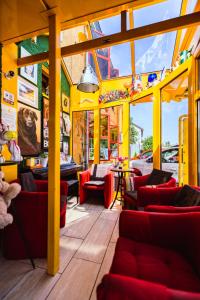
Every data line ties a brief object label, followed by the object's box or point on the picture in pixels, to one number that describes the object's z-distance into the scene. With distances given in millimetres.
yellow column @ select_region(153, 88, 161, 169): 3600
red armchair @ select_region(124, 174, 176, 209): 2289
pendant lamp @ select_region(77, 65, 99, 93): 3078
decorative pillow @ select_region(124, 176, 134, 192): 3373
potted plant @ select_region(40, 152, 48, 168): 3420
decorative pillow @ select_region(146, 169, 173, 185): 2771
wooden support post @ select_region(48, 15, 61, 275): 1654
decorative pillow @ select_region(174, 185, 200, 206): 1645
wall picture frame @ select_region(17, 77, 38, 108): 3045
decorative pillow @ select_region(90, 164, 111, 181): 4196
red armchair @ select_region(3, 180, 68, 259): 1853
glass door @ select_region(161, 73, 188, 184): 3607
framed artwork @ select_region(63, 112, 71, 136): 4792
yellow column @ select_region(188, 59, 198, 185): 2501
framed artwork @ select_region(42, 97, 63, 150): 3783
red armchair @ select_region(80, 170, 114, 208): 3604
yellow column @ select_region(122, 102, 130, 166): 4441
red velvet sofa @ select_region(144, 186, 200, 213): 2213
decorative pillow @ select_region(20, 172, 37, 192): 2176
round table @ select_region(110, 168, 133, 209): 3481
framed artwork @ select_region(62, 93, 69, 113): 4780
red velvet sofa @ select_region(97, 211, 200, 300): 657
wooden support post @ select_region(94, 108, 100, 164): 4969
